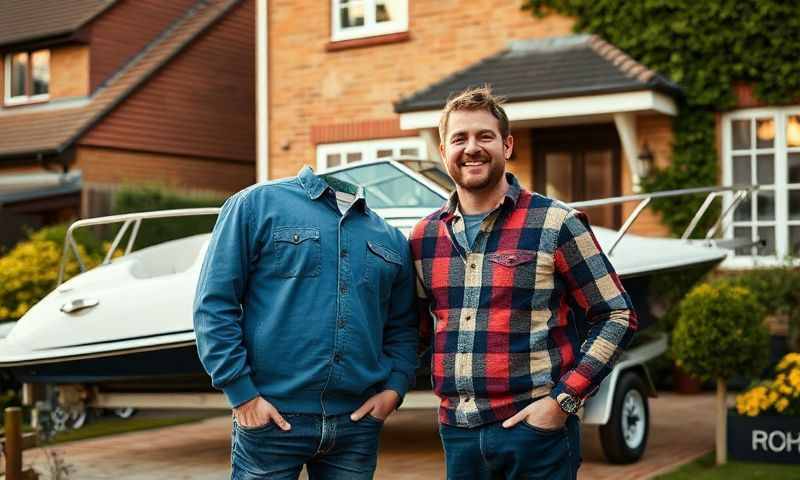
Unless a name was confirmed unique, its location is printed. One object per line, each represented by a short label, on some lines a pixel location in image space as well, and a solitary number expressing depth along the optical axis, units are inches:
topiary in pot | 281.3
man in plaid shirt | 123.9
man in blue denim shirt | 121.2
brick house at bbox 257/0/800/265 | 451.8
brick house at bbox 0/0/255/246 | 724.7
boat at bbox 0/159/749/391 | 271.3
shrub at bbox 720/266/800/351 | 417.1
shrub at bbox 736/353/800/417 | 275.1
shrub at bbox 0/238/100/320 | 431.8
